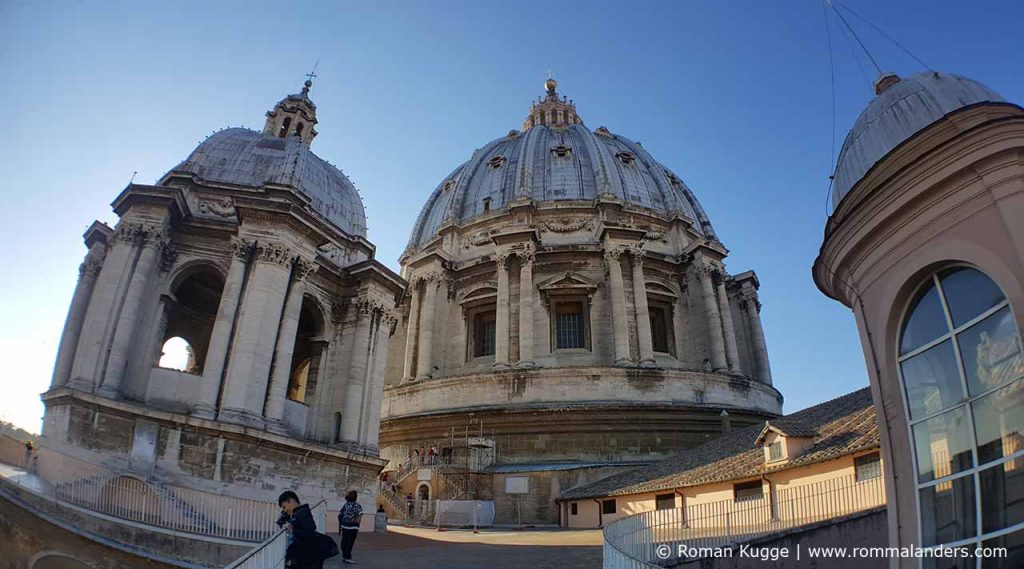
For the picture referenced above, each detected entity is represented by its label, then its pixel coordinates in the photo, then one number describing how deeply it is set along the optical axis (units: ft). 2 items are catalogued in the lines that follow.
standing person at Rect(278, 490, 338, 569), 23.62
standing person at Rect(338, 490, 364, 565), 39.47
